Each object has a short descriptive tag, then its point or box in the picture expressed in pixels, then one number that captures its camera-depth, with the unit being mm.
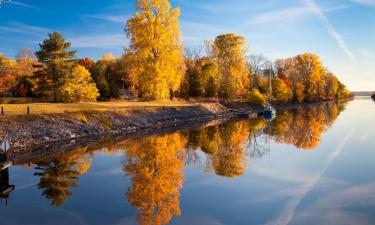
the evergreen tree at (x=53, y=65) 43500
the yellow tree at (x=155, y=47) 48656
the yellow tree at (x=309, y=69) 108438
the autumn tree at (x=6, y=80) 64812
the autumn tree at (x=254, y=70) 86812
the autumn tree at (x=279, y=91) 84500
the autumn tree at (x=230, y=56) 73875
